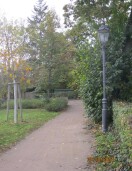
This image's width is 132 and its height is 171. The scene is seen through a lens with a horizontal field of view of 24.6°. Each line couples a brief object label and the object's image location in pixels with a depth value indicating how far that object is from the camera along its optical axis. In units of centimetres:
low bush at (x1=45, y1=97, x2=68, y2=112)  2561
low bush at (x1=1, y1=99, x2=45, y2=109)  2859
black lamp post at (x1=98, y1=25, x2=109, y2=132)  1247
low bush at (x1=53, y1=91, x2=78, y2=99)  4234
